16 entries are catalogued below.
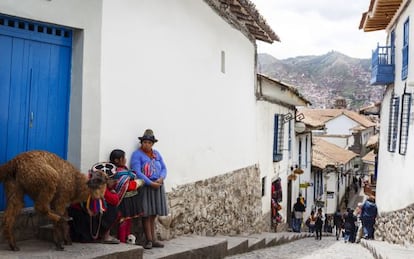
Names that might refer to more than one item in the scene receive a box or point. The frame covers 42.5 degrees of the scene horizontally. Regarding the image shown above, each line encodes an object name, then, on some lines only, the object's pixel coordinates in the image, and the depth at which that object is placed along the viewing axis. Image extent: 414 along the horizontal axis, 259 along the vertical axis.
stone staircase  5.29
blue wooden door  5.86
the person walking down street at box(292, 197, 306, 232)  20.34
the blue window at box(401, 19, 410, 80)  13.34
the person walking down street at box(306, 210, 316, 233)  20.98
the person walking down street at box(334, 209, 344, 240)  21.75
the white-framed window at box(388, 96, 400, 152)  14.72
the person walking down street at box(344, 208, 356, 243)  16.61
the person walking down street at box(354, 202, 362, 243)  16.25
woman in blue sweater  6.78
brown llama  5.18
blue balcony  15.67
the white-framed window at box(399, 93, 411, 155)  12.71
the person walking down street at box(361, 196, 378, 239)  15.02
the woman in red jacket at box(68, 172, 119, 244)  5.87
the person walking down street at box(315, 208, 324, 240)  18.78
